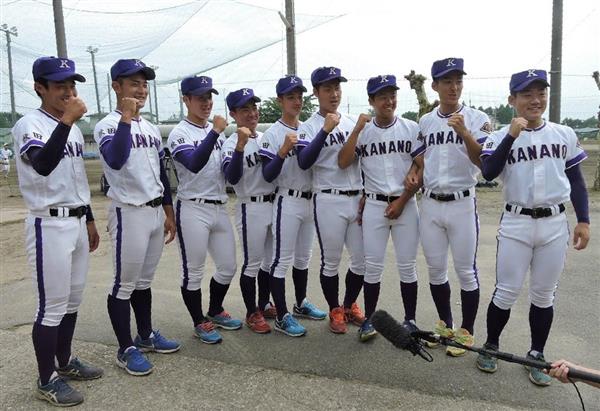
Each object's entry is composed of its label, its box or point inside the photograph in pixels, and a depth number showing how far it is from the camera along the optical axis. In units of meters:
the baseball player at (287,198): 3.90
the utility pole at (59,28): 8.08
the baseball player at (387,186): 3.70
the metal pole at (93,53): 13.53
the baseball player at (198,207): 3.68
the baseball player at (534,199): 3.06
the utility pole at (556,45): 10.26
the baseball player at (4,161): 24.22
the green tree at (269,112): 22.69
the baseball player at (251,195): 3.94
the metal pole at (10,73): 17.79
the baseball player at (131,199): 3.23
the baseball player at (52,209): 2.82
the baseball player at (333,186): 3.83
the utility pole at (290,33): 10.51
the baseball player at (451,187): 3.46
